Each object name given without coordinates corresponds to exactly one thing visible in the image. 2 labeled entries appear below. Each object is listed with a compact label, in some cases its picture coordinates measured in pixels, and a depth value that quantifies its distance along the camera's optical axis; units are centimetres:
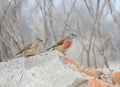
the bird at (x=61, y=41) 937
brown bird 923
